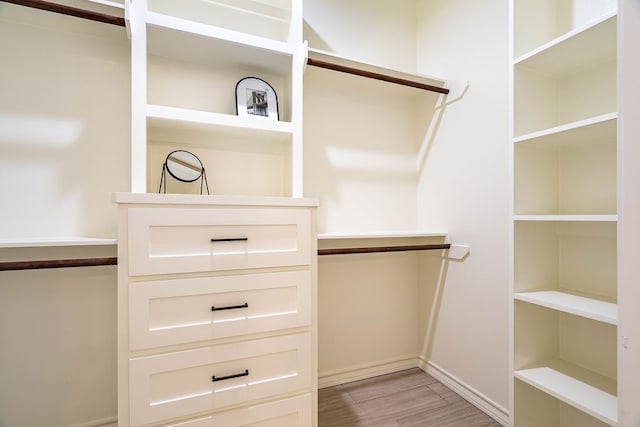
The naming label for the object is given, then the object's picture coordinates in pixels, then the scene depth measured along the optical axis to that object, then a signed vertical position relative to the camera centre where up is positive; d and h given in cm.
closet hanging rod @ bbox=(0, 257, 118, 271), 103 -18
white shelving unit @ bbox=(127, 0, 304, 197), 119 +61
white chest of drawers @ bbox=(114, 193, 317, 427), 100 -35
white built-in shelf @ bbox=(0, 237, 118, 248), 106 -10
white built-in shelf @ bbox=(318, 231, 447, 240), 150 -11
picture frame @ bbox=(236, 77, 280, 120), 149 +58
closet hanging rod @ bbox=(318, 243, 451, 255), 145 -18
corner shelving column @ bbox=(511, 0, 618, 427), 111 +1
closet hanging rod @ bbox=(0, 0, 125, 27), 106 +74
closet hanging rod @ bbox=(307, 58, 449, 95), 148 +74
